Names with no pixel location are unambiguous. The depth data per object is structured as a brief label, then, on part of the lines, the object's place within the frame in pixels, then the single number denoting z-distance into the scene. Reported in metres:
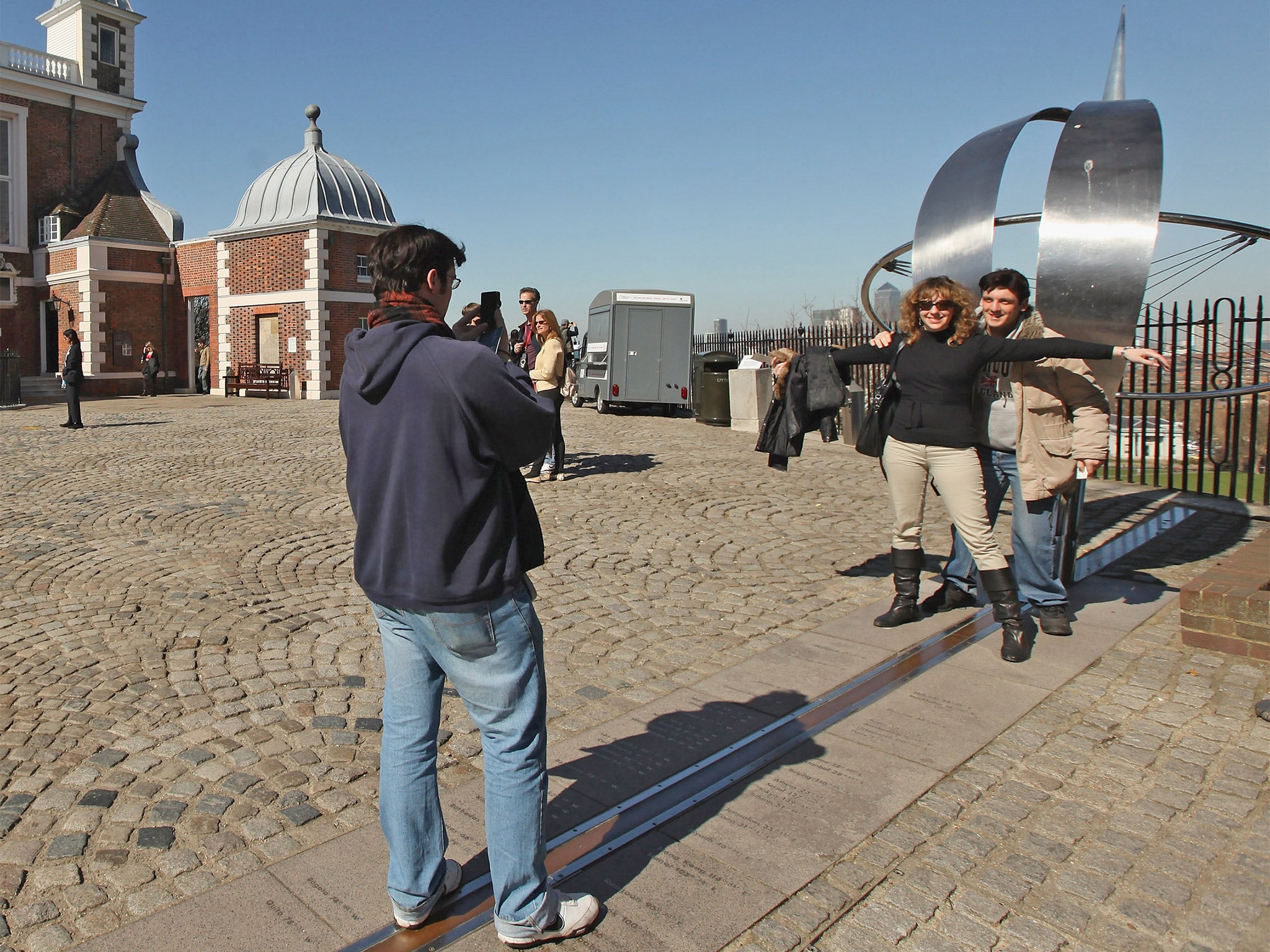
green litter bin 18.23
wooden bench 28.58
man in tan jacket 4.88
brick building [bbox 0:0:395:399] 28.55
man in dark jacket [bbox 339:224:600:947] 2.24
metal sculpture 4.73
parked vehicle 20.56
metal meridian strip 2.55
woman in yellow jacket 9.80
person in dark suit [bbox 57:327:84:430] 16.61
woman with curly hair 4.66
